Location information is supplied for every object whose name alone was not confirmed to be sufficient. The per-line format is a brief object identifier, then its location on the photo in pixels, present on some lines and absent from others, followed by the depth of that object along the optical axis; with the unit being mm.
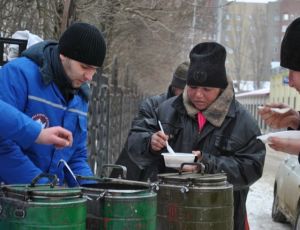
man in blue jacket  3561
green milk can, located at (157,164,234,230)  3640
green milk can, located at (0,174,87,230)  2700
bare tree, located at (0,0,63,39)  9789
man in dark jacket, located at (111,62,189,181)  5122
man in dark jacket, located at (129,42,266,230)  4793
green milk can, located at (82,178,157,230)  2957
